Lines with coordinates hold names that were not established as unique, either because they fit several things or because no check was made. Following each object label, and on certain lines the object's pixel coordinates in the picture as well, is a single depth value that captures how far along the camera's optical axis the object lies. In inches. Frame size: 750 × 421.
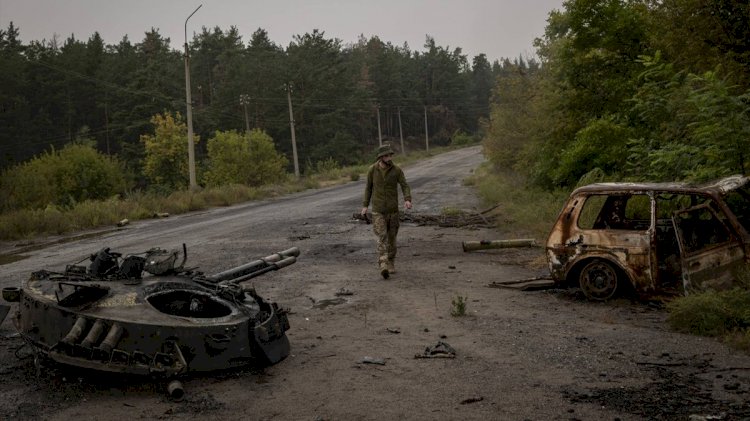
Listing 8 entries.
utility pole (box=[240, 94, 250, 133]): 2768.2
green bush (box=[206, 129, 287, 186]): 1898.4
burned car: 307.1
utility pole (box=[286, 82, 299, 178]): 2110.0
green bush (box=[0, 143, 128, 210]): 1738.4
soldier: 430.6
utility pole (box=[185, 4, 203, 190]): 1230.3
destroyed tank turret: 219.6
